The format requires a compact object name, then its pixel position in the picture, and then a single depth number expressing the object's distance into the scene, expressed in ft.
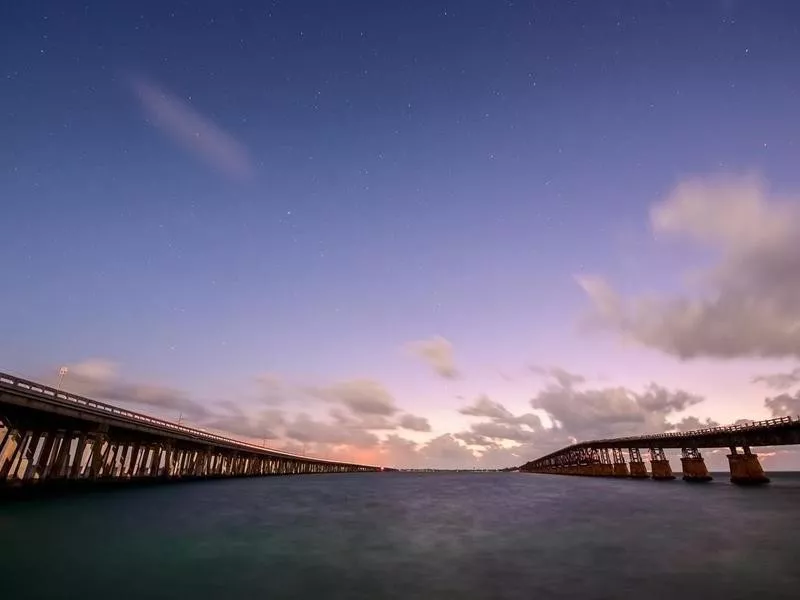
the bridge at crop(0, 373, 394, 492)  126.62
